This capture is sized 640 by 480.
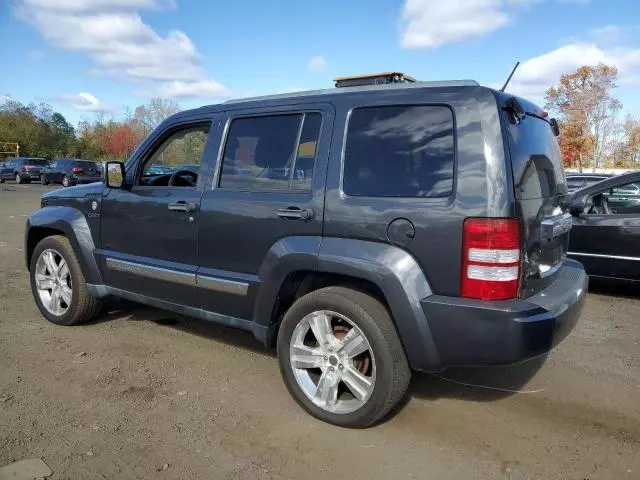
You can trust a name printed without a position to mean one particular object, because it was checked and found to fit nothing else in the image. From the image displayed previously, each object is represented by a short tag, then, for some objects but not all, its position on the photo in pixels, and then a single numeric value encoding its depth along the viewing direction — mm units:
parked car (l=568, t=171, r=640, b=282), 5988
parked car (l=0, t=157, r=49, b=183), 35250
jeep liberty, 2799
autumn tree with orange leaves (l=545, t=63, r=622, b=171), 35938
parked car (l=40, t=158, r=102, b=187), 31844
